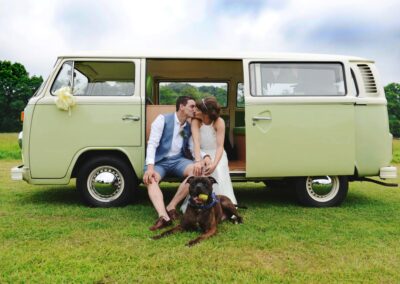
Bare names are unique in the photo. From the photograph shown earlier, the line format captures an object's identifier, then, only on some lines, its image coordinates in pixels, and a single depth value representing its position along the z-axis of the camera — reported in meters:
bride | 5.34
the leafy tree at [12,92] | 38.75
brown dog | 4.34
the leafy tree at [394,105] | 50.47
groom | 5.17
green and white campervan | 5.64
